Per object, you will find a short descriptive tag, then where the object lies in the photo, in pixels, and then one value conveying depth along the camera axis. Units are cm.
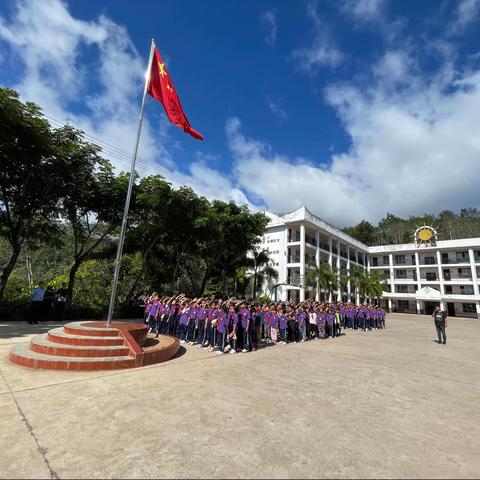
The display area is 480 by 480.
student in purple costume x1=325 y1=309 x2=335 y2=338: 1445
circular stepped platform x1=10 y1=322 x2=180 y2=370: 634
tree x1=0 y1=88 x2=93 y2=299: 1168
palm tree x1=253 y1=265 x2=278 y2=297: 3325
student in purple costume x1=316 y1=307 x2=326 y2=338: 1403
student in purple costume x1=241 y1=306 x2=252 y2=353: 967
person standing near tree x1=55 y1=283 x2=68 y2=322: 1462
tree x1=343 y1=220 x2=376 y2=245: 6638
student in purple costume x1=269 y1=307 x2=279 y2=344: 1205
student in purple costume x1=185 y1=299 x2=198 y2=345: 1052
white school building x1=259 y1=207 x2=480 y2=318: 3672
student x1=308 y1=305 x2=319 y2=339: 1375
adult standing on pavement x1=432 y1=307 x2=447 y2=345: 1339
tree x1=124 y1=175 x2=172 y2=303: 1766
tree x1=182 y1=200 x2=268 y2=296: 2217
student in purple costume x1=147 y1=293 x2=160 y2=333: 1144
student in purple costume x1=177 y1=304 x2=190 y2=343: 1070
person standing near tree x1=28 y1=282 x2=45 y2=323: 1249
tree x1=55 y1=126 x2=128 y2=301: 1457
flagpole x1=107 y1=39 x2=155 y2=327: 794
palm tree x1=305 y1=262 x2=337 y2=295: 3288
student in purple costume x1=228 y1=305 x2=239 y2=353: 928
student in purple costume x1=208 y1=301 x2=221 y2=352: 966
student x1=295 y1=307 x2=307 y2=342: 1298
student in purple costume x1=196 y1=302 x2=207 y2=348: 1024
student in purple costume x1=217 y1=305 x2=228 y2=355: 927
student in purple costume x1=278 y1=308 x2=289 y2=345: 1216
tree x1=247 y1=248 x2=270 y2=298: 3045
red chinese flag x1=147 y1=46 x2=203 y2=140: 898
